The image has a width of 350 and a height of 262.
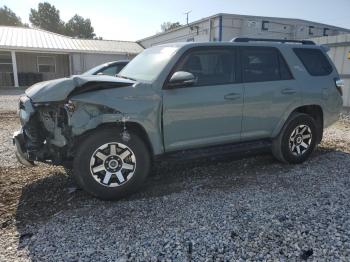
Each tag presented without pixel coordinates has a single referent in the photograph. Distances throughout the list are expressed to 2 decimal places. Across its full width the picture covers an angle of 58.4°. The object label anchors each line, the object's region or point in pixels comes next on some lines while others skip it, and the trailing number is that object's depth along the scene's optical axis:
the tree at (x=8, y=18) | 70.69
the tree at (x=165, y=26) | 90.96
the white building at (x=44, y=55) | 23.05
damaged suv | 3.82
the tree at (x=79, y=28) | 69.00
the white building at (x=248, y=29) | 17.47
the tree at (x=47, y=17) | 72.06
